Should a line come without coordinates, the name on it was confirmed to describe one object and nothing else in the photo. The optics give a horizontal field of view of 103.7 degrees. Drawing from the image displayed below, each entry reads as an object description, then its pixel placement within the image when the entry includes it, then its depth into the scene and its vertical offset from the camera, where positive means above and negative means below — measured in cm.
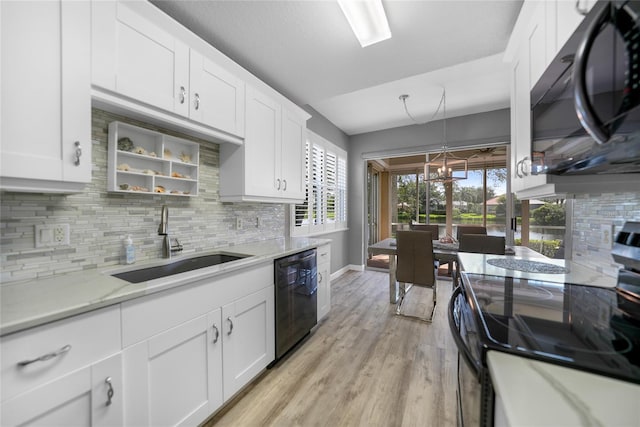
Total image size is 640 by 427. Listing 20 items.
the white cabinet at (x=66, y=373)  77 -55
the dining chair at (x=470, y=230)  372 -25
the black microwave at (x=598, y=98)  49 +29
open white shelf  149 +35
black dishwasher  193 -71
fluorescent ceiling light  153 +127
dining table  272 -44
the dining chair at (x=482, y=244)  262 -33
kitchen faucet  167 -12
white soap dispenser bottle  151 -23
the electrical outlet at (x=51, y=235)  123 -11
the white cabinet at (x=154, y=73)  122 +81
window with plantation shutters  352 +35
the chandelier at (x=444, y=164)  317 +61
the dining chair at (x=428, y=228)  404 -24
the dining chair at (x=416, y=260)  276 -53
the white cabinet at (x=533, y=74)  108 +75
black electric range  59 -34
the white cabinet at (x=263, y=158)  209 +50
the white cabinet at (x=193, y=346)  108 -70
